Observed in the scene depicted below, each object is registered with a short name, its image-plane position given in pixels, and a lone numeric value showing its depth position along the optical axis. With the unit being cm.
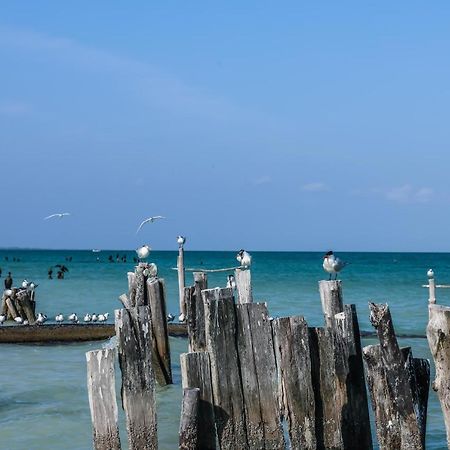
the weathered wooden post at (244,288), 1315
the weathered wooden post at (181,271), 2153
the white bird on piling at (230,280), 2150
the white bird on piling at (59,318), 2685
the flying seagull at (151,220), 3281
